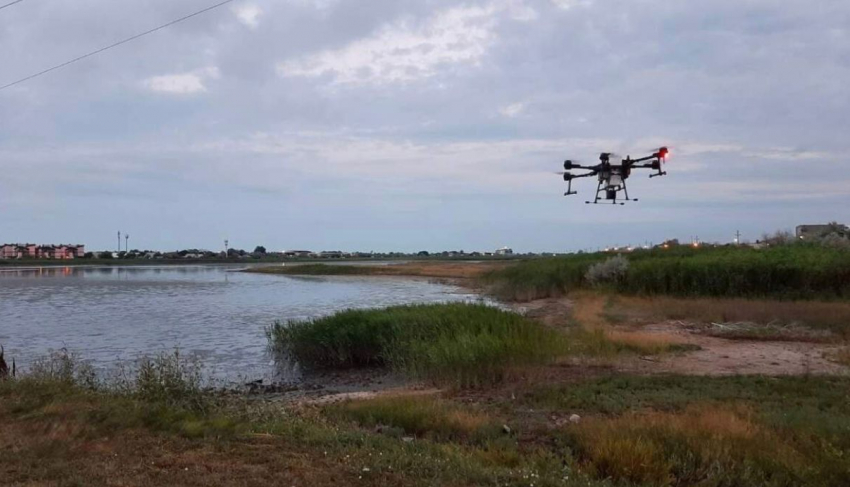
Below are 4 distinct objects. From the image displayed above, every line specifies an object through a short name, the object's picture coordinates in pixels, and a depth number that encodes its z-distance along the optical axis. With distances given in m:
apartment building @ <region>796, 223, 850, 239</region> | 40.83
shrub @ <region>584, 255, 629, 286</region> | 34.36
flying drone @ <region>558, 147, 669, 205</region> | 16.31
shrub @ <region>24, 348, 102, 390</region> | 11.87
